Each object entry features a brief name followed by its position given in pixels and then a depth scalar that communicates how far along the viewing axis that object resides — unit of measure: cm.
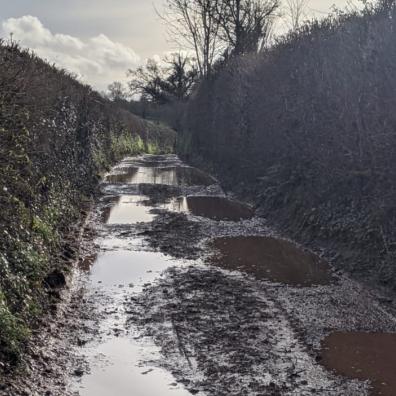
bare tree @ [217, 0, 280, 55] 2797
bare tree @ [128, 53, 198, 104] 6252
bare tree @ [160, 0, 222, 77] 3153
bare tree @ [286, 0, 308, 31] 1473
